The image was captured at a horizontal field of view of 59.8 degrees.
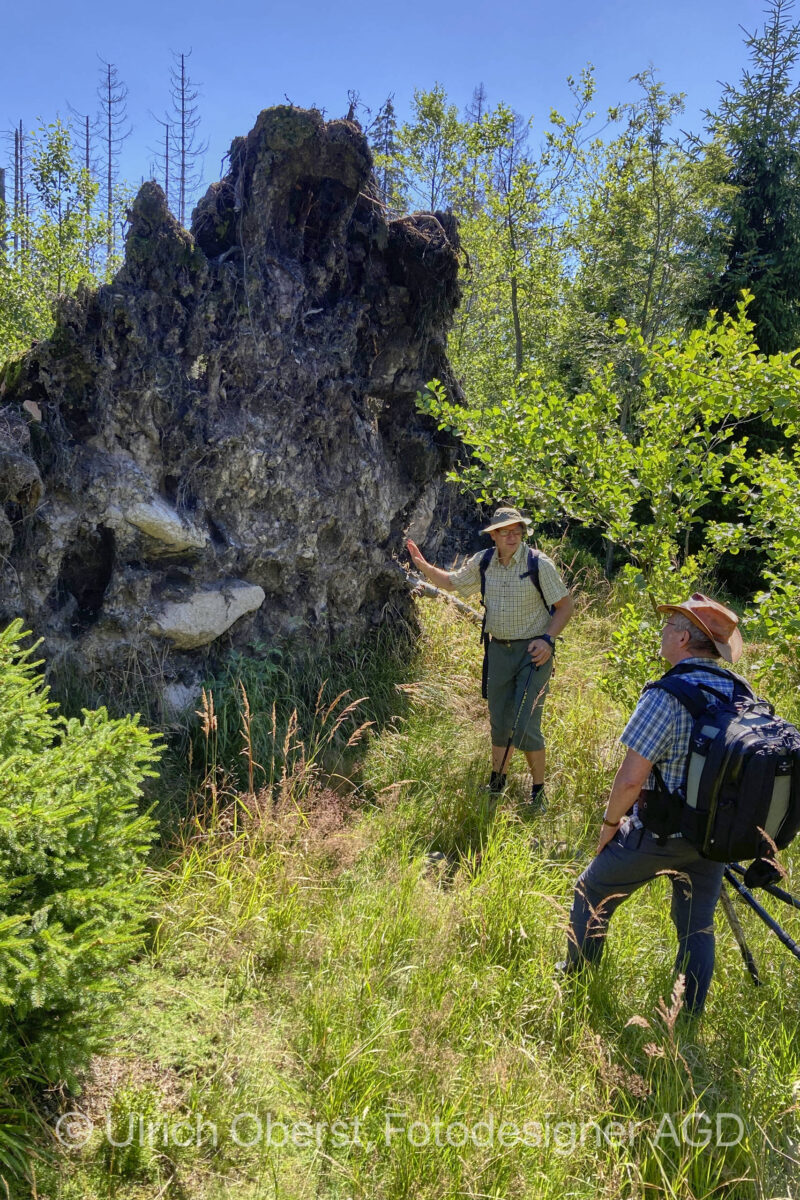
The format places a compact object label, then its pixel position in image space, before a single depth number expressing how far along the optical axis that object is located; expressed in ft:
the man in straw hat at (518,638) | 15.39
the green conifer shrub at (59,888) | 7.07
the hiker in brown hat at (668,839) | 9.26
